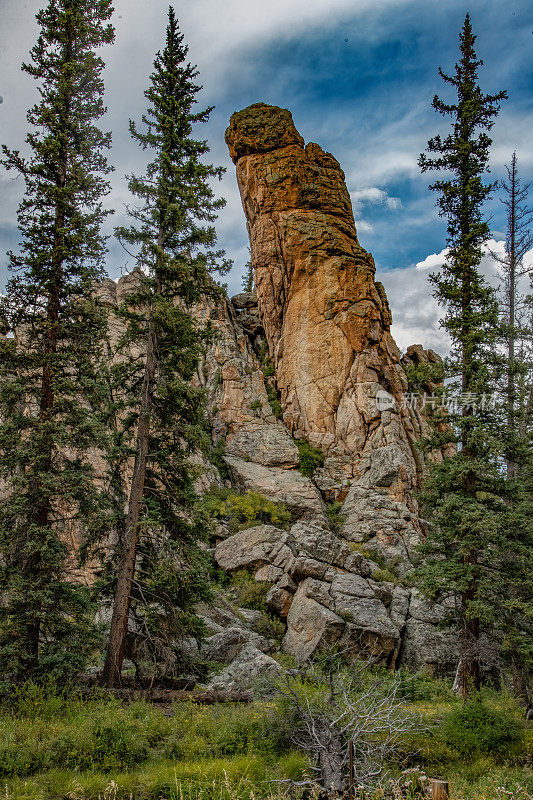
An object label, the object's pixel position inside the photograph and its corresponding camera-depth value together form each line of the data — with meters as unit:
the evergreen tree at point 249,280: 51.77
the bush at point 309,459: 31.53
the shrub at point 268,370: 38.31
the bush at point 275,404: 35.88
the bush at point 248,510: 26.33
